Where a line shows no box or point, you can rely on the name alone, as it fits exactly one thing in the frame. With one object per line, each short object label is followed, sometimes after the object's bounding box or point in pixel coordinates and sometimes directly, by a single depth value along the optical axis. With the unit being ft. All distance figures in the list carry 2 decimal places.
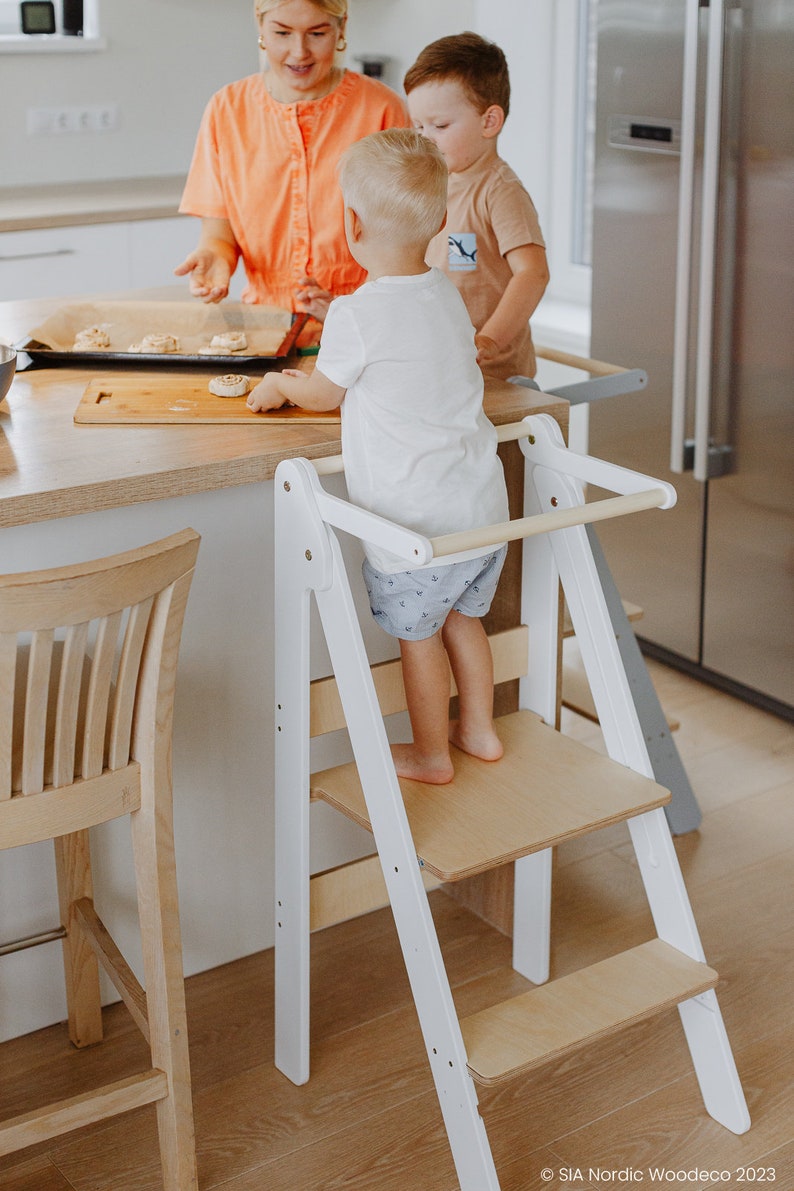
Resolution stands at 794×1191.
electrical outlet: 13.44
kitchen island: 5.66
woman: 7.51
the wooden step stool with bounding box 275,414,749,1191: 5.32
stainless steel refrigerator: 8.68
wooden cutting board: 6.17
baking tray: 6.84
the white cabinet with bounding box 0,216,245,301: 12.25
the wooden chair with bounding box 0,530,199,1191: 4.53
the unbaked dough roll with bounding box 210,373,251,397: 6.44
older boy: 6.92
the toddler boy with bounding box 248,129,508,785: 5.24
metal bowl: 5.96
